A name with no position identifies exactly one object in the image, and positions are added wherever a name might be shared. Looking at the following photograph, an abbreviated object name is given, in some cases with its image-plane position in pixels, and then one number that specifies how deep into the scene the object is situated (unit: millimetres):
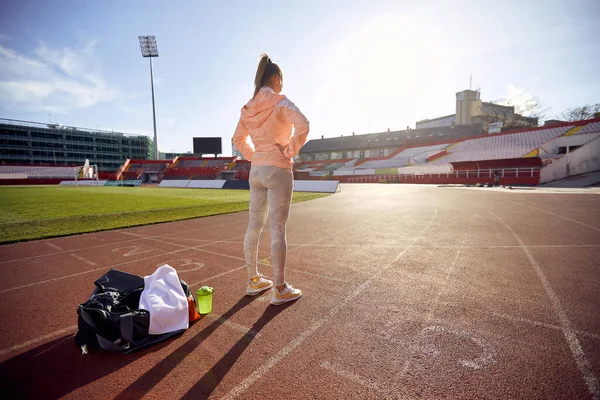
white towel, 2432
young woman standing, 2855
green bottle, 2850
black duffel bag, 2184
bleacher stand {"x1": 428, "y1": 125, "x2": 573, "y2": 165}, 33938
